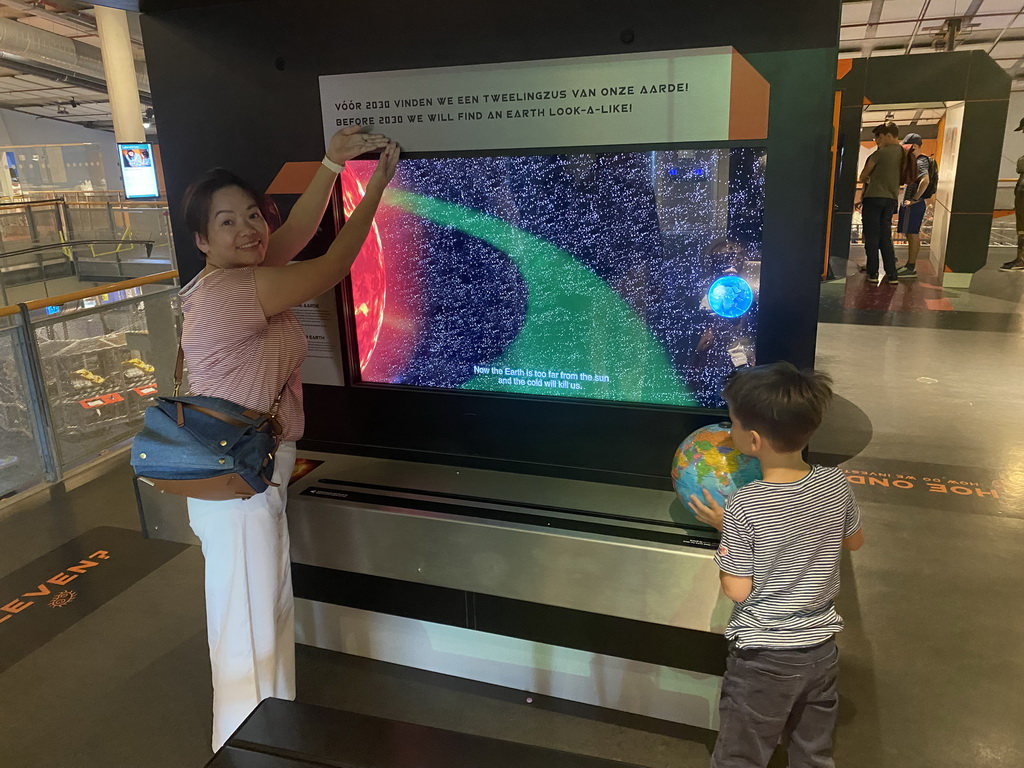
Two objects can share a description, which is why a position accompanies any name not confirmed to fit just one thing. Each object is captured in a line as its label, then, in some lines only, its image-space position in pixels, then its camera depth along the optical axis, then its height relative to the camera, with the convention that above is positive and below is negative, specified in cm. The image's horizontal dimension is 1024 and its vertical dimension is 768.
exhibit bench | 148 -113
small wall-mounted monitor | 1231 +26
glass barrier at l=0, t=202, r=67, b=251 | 1159 -54
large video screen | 260 -37
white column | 1248 +204
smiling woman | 212 -55
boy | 179 -93
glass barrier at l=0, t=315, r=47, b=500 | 445 -135
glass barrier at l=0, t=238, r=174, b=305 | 1180 -119
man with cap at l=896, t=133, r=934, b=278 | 1141 -71
